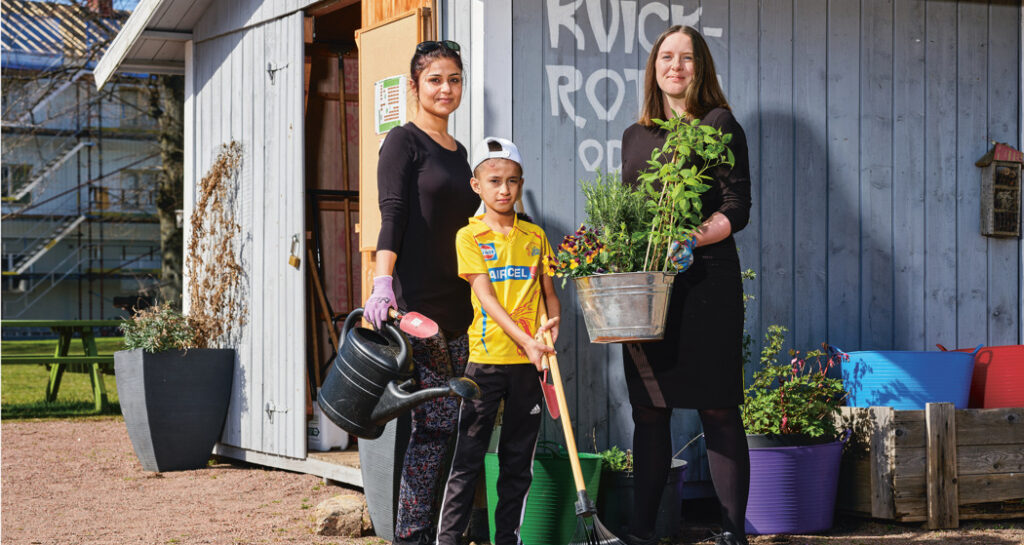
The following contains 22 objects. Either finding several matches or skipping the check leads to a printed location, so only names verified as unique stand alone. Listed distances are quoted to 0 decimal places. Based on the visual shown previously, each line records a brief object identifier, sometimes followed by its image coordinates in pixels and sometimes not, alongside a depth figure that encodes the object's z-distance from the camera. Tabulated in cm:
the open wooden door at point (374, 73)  473
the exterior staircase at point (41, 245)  2613
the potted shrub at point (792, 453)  429
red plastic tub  480
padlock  595
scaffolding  2559
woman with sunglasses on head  354
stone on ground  448
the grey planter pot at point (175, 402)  643
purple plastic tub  429
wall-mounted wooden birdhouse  528
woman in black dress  341
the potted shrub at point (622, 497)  412
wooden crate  440
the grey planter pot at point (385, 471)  407
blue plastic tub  458
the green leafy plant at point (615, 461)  416
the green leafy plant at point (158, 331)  645
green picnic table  1013
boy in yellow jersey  355
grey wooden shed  446
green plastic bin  397
